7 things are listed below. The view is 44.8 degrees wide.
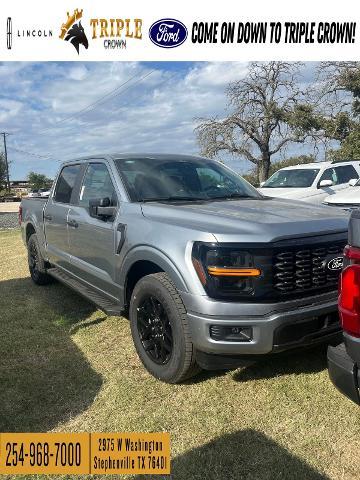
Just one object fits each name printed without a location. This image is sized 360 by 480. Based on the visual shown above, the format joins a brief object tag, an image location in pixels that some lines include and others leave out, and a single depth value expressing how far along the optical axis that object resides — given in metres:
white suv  10.03
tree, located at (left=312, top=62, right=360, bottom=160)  22.91
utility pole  62.67
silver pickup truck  2.86
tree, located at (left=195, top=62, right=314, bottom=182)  31.89
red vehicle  2.05
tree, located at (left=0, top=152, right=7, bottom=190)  58.17
